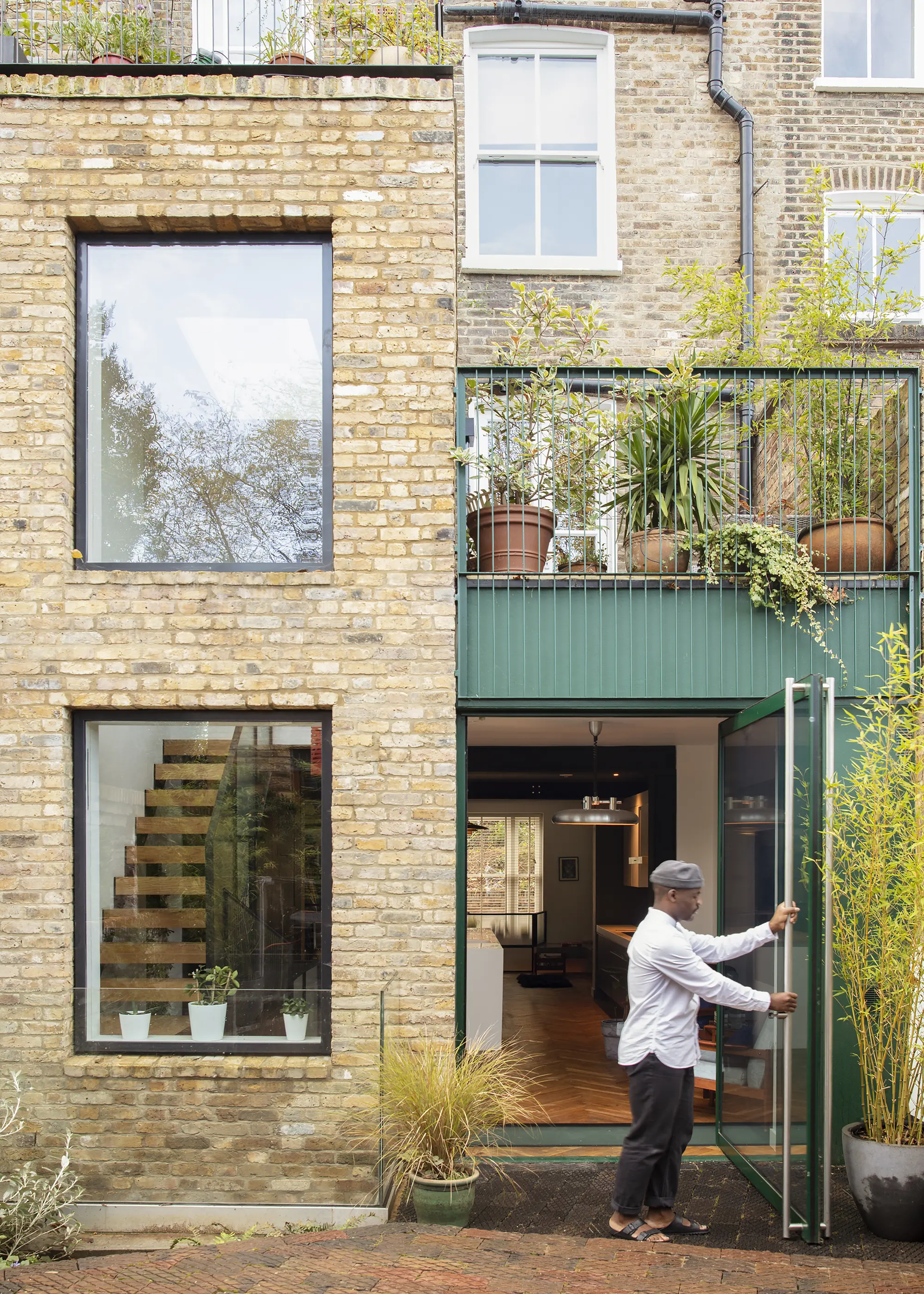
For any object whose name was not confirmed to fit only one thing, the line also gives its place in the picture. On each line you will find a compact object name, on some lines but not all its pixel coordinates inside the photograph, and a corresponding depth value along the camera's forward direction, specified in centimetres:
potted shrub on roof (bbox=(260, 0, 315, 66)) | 639
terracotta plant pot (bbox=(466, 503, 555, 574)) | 627
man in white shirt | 459
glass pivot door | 471
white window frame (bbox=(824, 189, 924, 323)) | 1018
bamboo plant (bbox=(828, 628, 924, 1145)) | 488
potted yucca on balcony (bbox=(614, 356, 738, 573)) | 632
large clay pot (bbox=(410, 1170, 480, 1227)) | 490
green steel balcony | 614
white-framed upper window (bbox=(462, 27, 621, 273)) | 1023
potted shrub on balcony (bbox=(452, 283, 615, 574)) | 630
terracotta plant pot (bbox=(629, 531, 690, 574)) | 628
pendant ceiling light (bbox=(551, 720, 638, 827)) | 957
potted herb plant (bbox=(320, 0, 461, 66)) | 645
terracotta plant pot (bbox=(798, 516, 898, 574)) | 624
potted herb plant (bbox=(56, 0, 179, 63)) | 640
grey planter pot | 474
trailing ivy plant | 607
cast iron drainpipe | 995
